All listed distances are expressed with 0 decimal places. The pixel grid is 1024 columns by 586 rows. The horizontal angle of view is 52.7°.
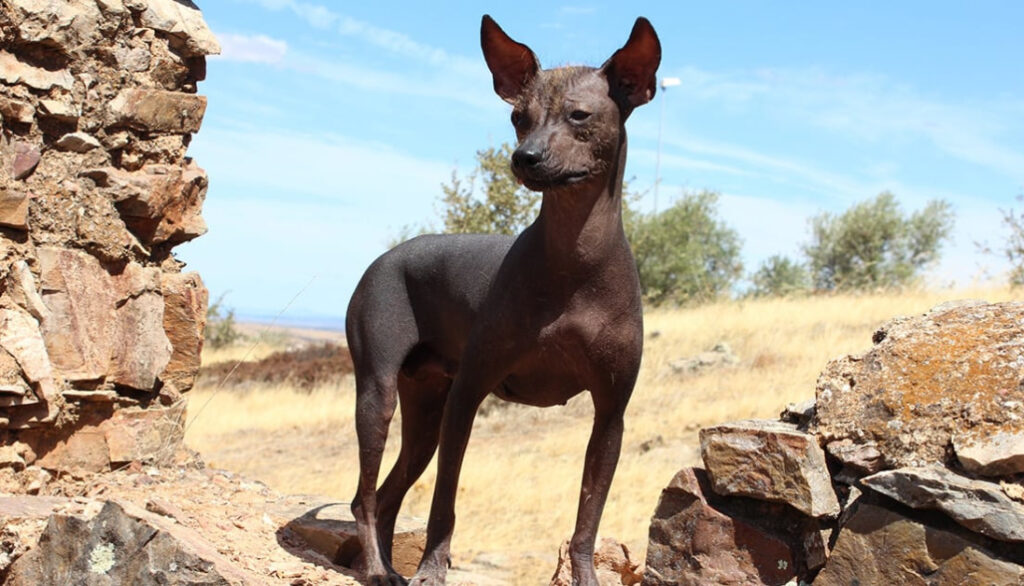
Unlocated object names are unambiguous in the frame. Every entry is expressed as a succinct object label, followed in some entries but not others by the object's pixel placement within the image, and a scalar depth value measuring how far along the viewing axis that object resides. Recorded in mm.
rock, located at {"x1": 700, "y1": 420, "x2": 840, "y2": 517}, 4457
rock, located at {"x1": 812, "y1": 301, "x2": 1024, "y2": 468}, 4297
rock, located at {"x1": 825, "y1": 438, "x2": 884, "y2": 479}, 4473
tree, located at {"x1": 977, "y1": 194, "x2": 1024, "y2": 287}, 15945
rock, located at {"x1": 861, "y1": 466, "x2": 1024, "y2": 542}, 3883
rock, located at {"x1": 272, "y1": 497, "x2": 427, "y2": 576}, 5664
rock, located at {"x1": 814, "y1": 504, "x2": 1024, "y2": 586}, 3916
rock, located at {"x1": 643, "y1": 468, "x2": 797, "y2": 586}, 4625
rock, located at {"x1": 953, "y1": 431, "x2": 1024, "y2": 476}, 4055
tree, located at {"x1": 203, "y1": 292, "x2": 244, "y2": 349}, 25172
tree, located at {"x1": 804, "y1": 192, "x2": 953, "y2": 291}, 29453
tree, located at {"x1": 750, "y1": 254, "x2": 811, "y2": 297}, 29938
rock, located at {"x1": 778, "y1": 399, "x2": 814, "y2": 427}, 4906
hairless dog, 4070
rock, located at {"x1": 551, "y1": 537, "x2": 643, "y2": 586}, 5309
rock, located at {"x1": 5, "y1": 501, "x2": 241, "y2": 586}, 4043
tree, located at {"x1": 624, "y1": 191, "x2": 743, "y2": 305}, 25844
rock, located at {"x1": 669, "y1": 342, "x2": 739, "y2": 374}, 13945
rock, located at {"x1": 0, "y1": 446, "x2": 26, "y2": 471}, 5570
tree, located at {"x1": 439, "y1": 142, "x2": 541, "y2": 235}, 18984
